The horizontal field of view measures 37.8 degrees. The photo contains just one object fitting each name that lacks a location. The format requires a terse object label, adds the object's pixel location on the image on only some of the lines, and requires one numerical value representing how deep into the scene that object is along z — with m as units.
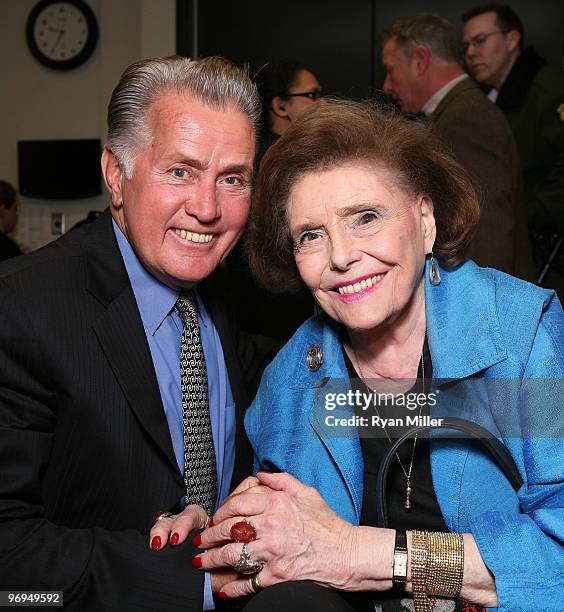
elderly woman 1.53
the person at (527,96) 3.81
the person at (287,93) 3.62
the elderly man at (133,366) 1.58
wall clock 5.81
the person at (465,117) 3.25
